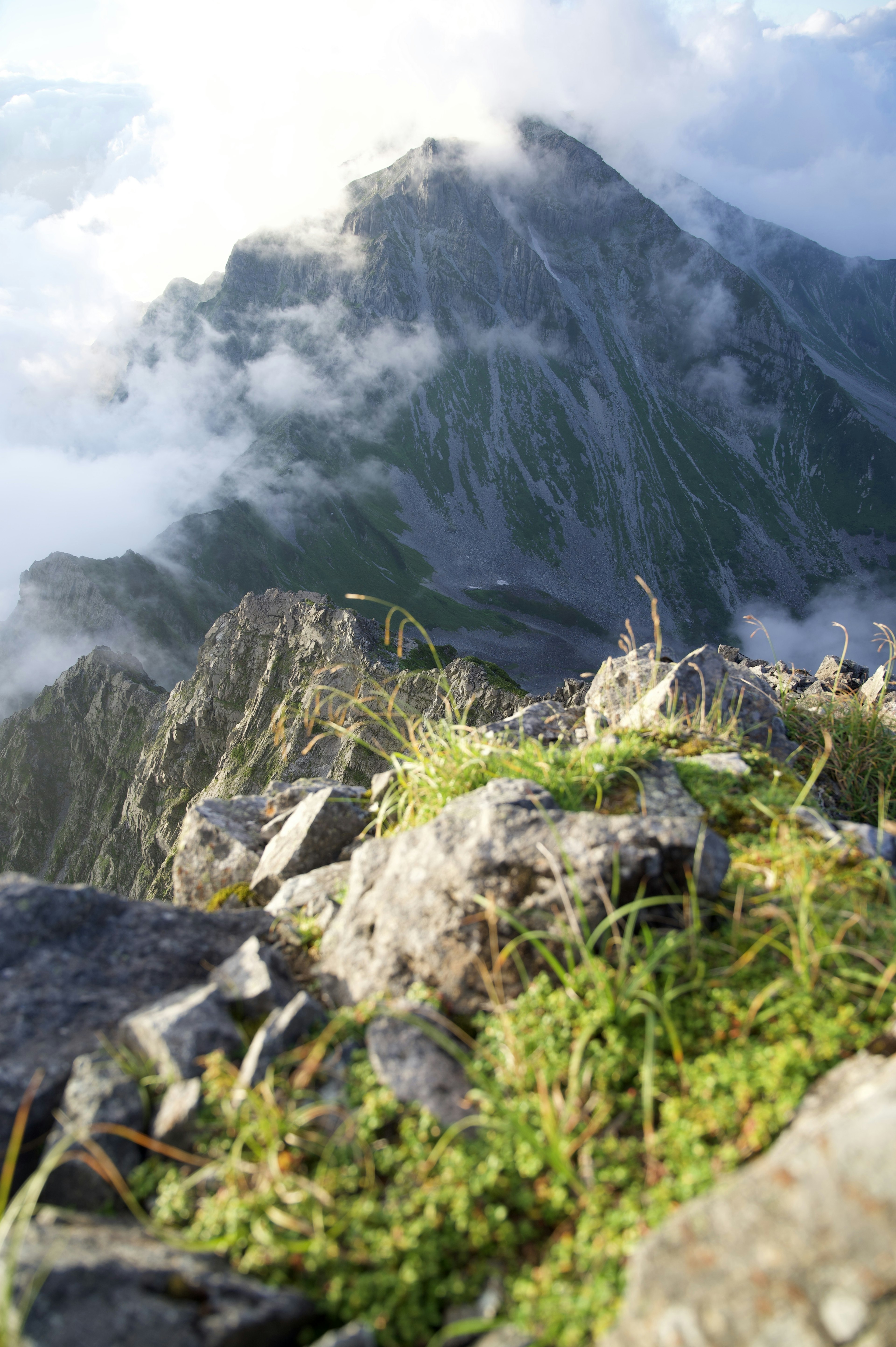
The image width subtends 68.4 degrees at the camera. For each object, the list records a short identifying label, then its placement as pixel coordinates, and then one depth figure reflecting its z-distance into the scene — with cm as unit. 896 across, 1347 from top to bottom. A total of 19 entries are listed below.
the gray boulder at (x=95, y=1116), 380
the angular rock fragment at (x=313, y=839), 764
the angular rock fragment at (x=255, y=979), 482
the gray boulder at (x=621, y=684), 901
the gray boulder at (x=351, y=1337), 288
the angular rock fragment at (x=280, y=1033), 415
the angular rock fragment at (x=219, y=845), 840
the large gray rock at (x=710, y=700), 816
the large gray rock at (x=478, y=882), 491
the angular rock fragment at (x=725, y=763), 640
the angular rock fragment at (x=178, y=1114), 394
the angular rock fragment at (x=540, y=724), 806
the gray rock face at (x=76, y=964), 455
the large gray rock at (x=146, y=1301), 288
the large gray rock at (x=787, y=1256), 243
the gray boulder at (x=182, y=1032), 432
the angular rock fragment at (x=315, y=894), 634
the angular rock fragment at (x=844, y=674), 1210
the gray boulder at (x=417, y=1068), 397
